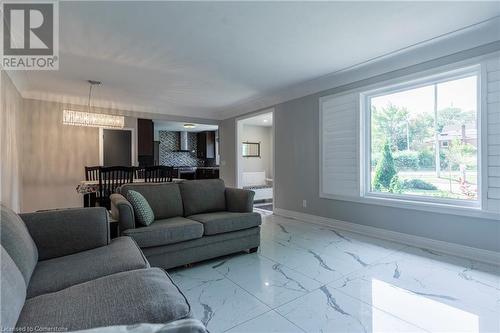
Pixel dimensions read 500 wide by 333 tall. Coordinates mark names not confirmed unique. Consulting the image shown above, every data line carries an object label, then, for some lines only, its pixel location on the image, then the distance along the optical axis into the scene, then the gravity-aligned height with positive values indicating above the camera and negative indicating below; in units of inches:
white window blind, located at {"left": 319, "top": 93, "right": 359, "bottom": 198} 149.3 +11.8
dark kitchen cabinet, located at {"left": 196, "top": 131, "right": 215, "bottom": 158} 371.6 +31.9
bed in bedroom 269.3 -24.0
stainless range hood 377.7 +34.5
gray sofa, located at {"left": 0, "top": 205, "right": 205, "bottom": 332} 37.0 -22.5
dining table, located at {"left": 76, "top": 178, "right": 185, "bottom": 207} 146.9 -15.2
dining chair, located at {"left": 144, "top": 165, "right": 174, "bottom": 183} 164.2 -6.3
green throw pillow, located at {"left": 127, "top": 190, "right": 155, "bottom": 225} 95.1 -16.9
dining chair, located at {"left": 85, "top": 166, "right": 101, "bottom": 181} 170.4 -7.4
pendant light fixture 152.5 +29.4
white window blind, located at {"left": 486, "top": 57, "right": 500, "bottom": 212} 99.3 +13.0
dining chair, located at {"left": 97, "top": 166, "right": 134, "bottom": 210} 143.0 -9.5
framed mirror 334.0 +21.4
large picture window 110.8 +12.3
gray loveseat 91.1 -23.6
